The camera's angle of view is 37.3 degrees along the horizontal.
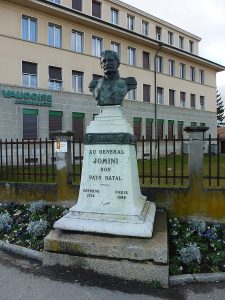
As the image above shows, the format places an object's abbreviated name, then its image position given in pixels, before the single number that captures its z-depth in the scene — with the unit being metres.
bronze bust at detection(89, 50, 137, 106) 5.80
